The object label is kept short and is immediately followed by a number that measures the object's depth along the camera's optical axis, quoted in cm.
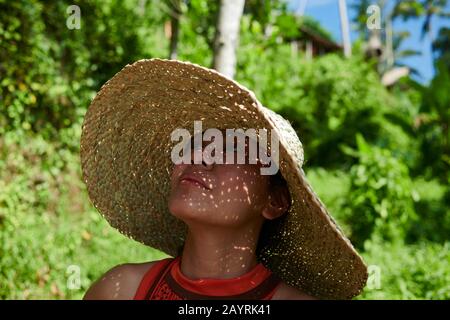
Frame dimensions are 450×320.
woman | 142
